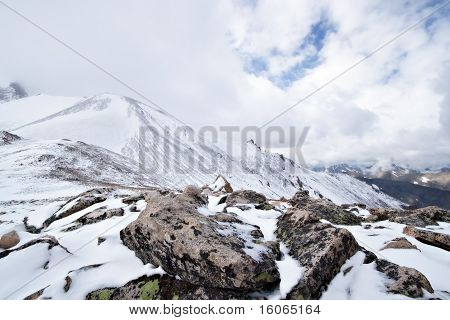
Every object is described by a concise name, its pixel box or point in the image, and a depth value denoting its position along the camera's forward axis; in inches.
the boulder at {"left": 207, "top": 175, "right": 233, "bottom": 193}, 1373.0
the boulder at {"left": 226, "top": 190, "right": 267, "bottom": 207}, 783.7
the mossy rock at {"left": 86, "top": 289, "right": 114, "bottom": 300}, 349.7
